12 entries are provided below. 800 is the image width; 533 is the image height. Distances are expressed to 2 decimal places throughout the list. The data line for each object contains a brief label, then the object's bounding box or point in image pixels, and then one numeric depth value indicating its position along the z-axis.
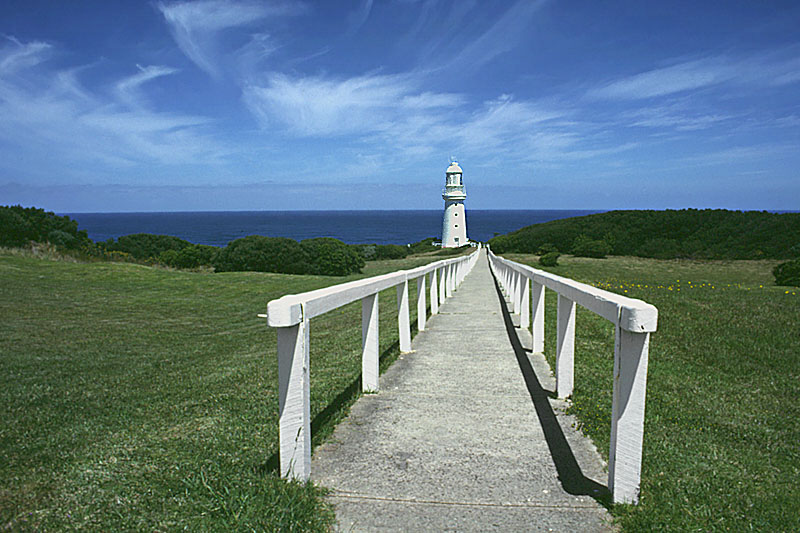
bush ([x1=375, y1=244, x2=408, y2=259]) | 60.22
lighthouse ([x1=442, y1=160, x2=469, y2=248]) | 73.81
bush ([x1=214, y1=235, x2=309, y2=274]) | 30.67
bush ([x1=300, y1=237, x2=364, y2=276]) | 31.78
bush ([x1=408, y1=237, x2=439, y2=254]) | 78.62
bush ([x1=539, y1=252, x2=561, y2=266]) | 33.72
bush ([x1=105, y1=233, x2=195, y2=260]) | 44.38
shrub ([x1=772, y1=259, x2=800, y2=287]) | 19.48
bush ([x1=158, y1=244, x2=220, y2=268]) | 33.59
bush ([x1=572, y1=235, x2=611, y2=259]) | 44.75
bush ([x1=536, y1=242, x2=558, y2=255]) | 50.49
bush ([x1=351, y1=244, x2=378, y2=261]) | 58.25
